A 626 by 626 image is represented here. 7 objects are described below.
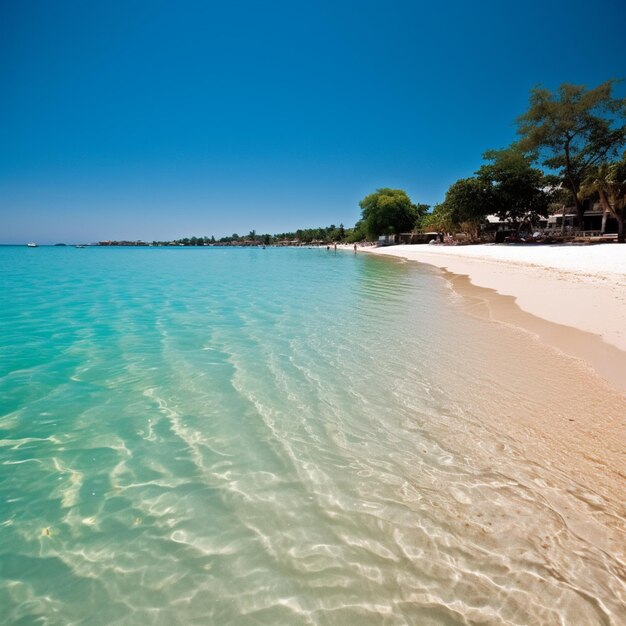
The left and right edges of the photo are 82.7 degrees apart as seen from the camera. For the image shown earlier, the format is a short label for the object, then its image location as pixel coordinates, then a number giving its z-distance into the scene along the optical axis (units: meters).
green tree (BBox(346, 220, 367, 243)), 109.46
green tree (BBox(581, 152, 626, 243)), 30.12
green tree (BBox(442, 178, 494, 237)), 47.66
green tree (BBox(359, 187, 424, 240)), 80.88
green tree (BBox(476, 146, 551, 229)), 45.69
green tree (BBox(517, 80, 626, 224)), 33.38
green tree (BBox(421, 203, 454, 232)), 56.88
